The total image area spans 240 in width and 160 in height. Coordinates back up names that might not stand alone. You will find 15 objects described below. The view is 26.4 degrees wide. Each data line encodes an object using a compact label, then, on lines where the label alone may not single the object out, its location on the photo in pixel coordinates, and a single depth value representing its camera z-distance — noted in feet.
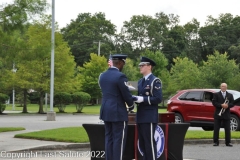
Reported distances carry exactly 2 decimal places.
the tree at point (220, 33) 334.03
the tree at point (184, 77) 191.93
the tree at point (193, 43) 339.57
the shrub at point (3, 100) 133.08
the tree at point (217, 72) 183.32
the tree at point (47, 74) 130.11
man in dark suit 47.06
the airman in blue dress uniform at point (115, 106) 27.35
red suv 63.02
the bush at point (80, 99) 143.74
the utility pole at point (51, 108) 92.29
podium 29.84
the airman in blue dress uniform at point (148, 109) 28.27
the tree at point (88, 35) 313.09
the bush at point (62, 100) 140.67
